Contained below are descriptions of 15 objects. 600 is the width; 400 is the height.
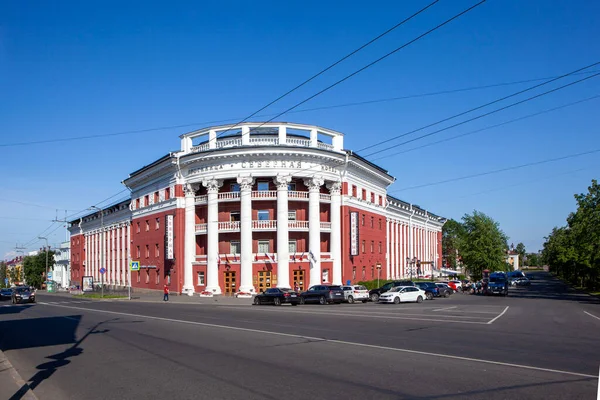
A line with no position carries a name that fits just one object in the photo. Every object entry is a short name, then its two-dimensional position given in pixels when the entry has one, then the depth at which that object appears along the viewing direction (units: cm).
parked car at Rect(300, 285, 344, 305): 4409
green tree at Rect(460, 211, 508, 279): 9450
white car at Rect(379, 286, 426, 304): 4359
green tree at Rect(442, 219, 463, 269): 13171
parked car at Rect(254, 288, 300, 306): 4297
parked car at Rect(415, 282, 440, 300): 5059
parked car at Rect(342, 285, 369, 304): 4568
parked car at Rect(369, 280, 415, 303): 4834
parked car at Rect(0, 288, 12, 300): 6350
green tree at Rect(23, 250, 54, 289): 12669
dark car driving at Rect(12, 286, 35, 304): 5059
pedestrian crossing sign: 5423
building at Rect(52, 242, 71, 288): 11938
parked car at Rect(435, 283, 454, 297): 5457
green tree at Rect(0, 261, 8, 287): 18508
